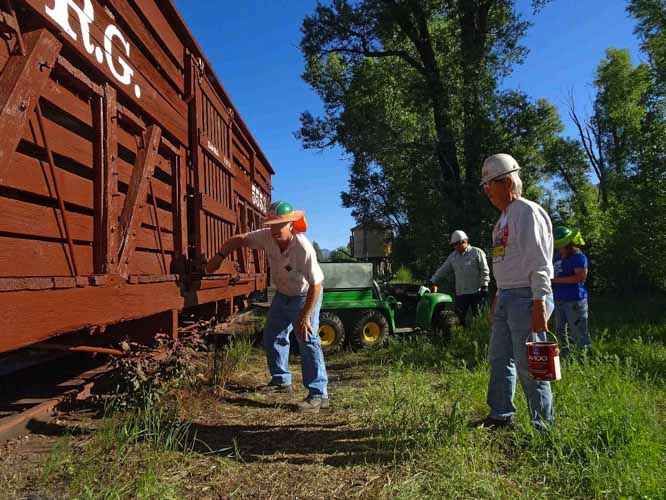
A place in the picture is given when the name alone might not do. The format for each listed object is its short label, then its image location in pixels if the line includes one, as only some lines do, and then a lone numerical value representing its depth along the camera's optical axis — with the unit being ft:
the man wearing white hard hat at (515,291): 8.91
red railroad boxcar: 6.42
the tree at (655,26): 37.76
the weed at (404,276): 60.90
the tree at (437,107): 44.65
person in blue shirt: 17.19
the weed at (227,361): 14.05
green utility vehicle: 21.98
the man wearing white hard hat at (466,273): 21.18
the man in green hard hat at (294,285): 12.26
